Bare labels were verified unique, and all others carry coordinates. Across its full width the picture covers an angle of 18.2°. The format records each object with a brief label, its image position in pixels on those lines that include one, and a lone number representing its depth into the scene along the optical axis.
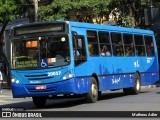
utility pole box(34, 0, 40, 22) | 33.78
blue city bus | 17.08
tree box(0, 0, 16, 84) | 37.66
